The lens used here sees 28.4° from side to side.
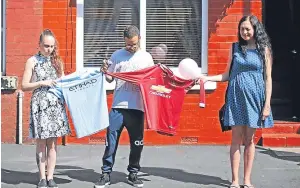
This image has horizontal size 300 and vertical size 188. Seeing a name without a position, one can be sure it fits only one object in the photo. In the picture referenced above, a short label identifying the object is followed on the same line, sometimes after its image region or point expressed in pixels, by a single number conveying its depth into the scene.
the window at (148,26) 9.80
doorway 11.52
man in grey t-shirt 6.90
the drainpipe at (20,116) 9.65
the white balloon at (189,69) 6.95
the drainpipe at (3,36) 9.77
